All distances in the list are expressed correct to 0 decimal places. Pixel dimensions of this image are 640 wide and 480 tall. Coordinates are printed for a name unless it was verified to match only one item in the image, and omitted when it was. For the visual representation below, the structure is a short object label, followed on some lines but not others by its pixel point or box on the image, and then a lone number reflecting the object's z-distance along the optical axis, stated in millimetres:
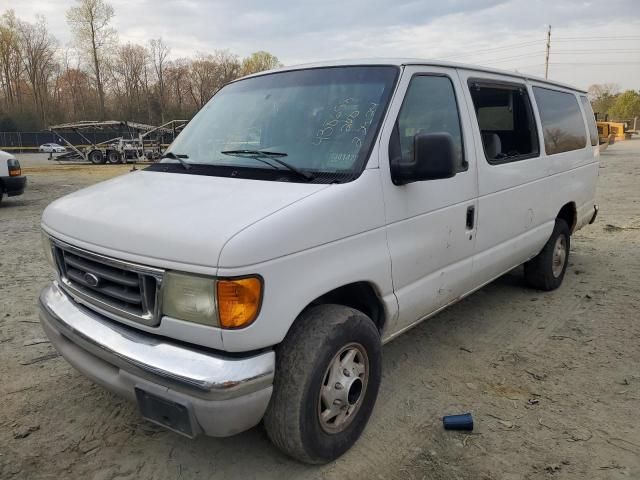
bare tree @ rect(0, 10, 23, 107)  61375
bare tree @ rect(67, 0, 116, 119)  59372
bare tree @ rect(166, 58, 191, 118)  72375
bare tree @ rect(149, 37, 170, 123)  68862
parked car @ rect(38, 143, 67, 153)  42431
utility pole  60359
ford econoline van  2148
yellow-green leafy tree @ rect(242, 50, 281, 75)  74125
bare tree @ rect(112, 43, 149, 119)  67688
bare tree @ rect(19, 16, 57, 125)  63581
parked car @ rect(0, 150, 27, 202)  10406
